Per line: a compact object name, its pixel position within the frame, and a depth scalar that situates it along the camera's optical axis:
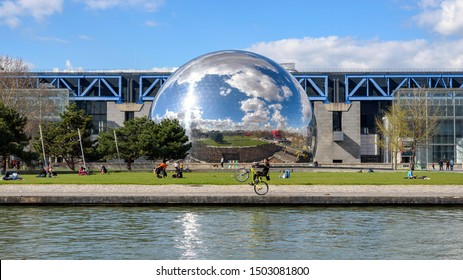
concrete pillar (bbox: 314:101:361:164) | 125.38
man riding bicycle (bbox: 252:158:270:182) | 36.25
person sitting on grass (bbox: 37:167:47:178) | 50.57
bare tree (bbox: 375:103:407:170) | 85.88
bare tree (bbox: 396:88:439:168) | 85.31
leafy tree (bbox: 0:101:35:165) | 56.62
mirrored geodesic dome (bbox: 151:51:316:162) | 78.81
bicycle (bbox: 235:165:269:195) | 35.47
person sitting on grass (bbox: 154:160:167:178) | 48.41
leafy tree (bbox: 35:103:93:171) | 66.00
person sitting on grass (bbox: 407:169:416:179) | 49.06
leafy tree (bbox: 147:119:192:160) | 70.88
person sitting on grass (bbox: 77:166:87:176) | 55.26
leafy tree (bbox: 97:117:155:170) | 70.50
